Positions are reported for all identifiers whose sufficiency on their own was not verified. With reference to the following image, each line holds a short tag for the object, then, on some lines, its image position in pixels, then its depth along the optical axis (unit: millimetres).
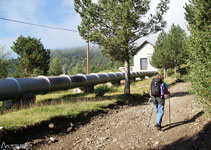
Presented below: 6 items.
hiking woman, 7266
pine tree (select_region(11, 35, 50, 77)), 40969
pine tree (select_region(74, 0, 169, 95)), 12242
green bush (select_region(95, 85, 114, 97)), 14898
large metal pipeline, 10326
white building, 45906
